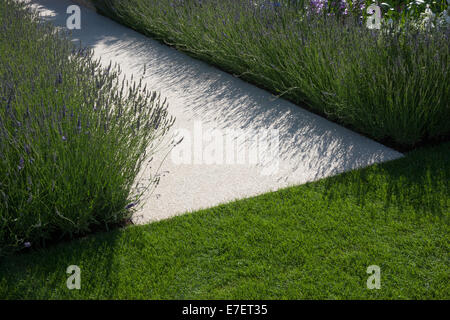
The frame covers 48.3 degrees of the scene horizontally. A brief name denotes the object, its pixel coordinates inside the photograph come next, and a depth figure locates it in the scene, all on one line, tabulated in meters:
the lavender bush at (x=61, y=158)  2.90
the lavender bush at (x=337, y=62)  4.16
